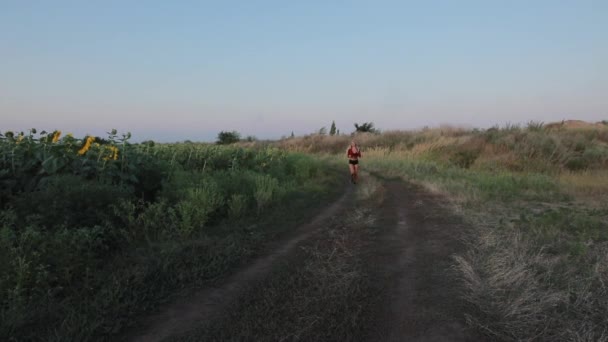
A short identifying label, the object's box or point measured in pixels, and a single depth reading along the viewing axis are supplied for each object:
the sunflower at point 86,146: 7.21
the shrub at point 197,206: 6.23
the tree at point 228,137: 48.00
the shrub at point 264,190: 8.71
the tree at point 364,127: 50.22
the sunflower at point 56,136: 7.33
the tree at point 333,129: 49.82
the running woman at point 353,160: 15.32
